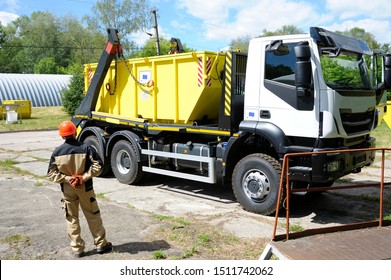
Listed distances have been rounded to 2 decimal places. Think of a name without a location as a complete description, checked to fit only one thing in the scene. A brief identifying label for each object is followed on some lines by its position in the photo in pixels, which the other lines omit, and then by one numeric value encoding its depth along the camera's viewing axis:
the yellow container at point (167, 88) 7.43
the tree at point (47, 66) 65.12
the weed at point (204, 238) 5.36
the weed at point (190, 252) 4.87
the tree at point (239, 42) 62.92
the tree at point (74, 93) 27.45
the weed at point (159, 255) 4.78
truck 5.91
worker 4.66
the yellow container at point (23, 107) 27.10
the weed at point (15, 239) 5.37
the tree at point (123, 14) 50.78
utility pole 32.12
